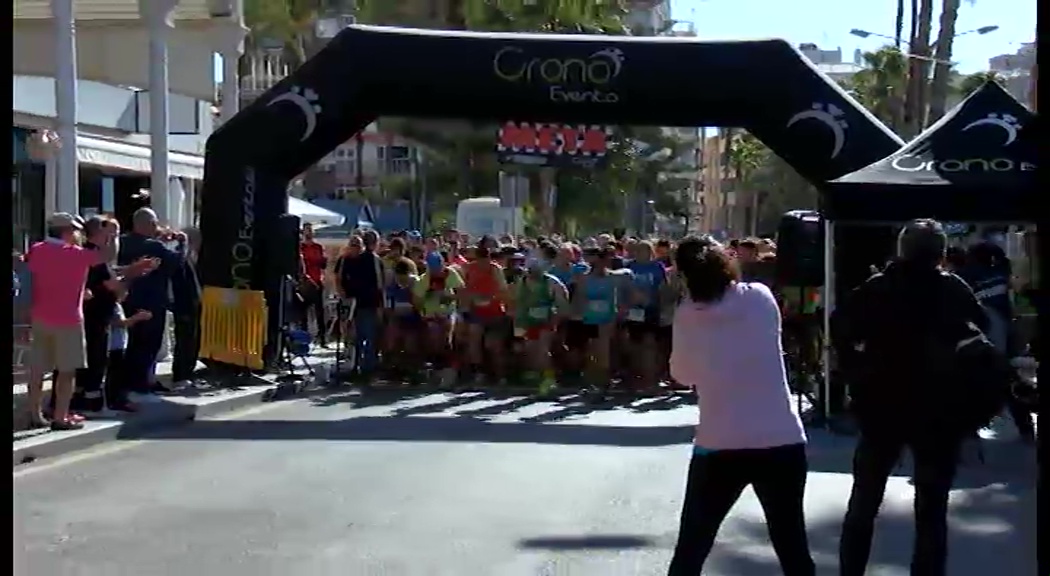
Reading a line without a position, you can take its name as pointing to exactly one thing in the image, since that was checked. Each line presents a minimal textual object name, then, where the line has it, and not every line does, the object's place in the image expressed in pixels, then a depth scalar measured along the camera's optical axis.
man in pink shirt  12.38
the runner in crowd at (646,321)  17.89
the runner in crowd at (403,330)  18.86
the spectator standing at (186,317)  15.66
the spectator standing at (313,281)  21.05
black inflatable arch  16.08
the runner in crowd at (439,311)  18.70
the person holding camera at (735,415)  6.27
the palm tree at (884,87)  57.31
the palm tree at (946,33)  32.75
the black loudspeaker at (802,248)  14.87
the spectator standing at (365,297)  18.45
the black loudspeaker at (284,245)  17.25
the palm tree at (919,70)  35.75
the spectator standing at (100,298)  13.17
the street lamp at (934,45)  41.41
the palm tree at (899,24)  44.91
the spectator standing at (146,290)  14.64
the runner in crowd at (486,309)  18.48
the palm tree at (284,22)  44.05
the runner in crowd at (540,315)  18.09
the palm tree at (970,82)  54.73
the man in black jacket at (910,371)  6.82
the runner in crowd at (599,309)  17.89
